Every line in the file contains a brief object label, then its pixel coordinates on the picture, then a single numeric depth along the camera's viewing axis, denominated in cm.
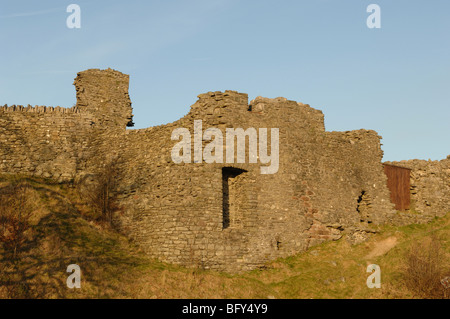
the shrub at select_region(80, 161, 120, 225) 1950
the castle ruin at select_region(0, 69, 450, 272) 1720
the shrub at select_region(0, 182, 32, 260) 1565
